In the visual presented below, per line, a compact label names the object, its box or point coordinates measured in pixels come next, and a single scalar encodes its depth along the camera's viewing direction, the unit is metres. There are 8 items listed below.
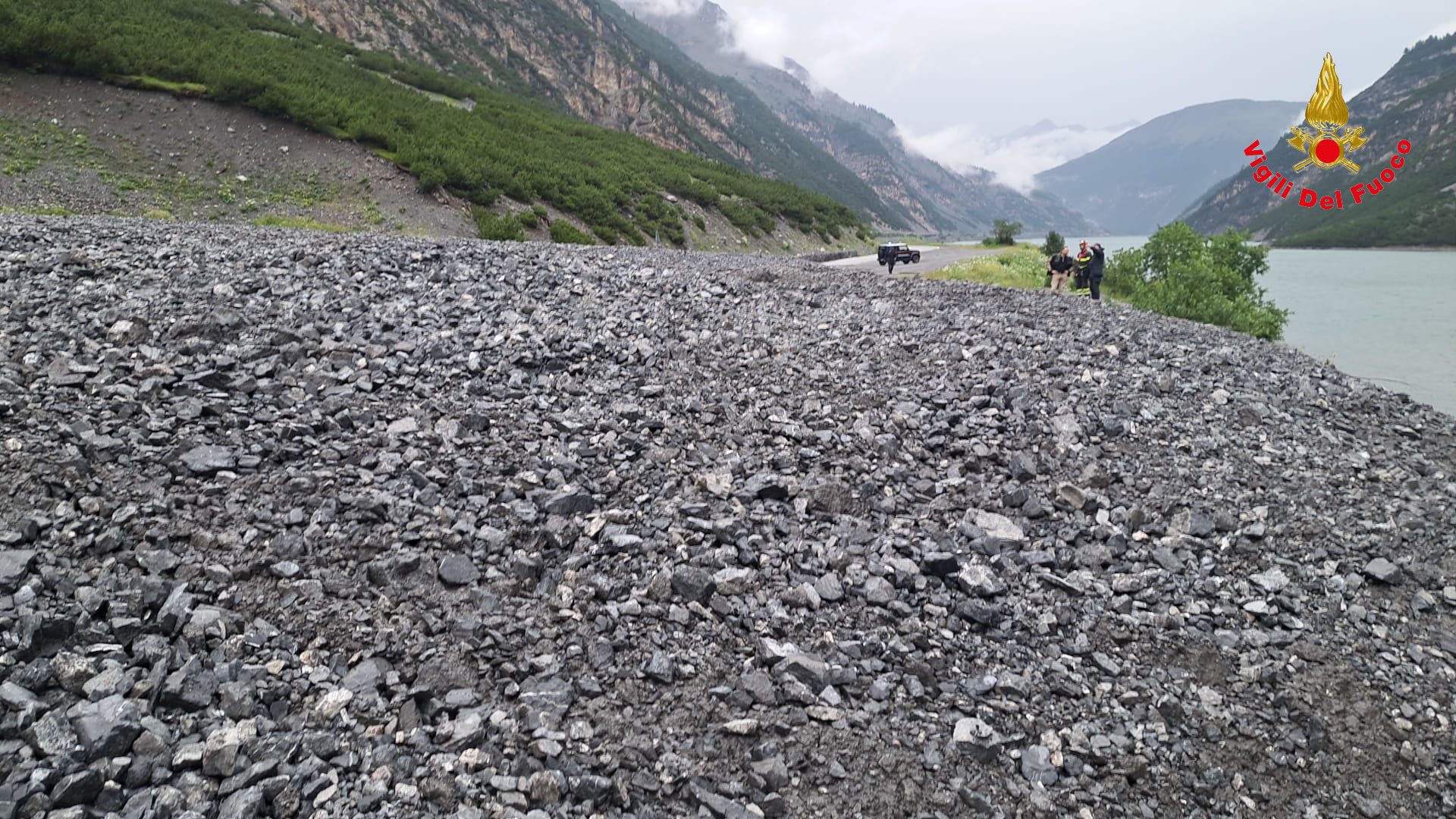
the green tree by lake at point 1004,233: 94.25
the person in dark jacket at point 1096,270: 23.09
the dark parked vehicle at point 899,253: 35.41
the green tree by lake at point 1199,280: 28.69
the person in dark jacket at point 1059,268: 23.47
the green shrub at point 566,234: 35.81
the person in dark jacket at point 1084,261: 23.21
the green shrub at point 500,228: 31.97
